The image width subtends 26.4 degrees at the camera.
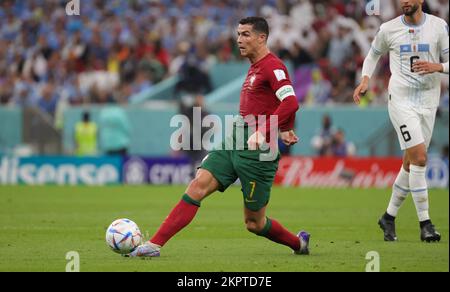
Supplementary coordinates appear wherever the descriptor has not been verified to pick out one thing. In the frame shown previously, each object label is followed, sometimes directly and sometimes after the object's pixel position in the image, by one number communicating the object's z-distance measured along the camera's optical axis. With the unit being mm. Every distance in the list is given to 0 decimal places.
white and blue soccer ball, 9734
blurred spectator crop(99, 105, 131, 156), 24938
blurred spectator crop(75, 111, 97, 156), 26141
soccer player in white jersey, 11234
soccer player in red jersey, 9555
